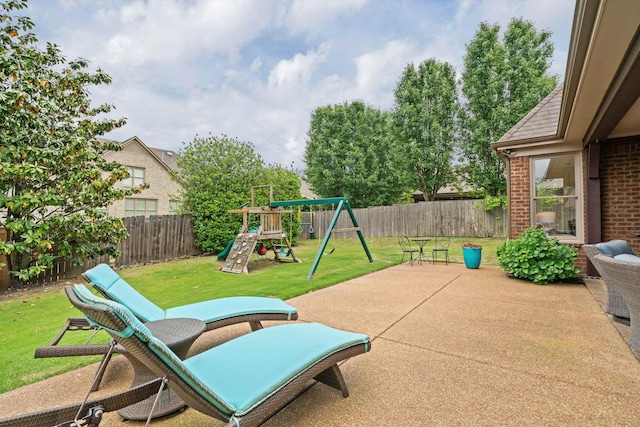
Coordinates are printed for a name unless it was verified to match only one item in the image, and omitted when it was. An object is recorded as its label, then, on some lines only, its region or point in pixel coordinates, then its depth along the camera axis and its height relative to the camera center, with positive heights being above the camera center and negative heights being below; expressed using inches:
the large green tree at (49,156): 231.5 +48.1
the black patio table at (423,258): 375.6 -47.8
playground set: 323.0 -19.4
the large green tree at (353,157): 911.7 +182.4
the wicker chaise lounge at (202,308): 109.7 -36.7
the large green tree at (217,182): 463.8 +55.8
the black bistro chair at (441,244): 370.4 -40.2
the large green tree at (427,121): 784.3 +252.3
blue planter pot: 308.3 -35.7
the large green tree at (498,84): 681.0 +304.9
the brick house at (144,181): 756.0 +92.9
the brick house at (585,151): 129.4 +59.7
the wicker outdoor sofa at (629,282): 104.7 -21.1
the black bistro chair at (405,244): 513.7 -40.7
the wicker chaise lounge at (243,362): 60.1 -36.4
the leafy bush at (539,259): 233.3 -28.8
